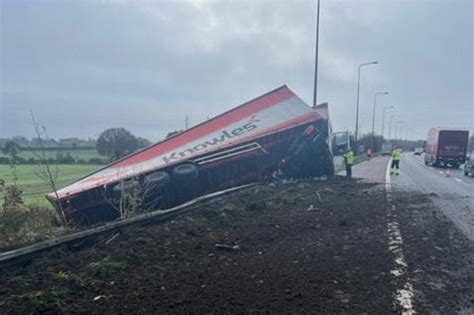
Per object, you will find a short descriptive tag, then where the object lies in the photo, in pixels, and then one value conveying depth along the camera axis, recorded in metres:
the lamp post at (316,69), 20.30
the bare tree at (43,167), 7.92
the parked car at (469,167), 24.53
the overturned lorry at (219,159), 10.30
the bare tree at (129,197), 8.53
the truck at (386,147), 77.03
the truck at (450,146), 32.28
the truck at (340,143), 19.06
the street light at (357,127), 42.95
